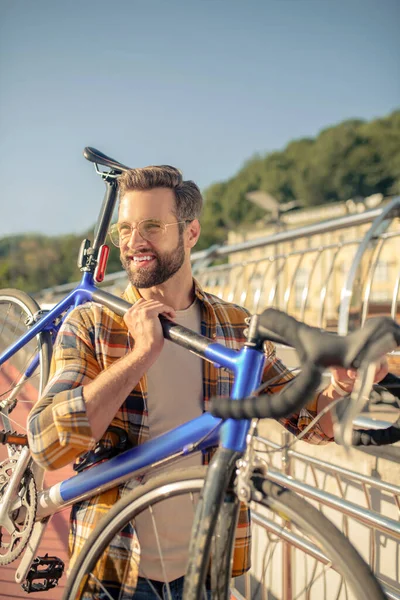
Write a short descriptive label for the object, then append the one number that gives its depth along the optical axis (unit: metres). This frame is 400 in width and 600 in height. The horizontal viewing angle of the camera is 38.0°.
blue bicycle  1.12
